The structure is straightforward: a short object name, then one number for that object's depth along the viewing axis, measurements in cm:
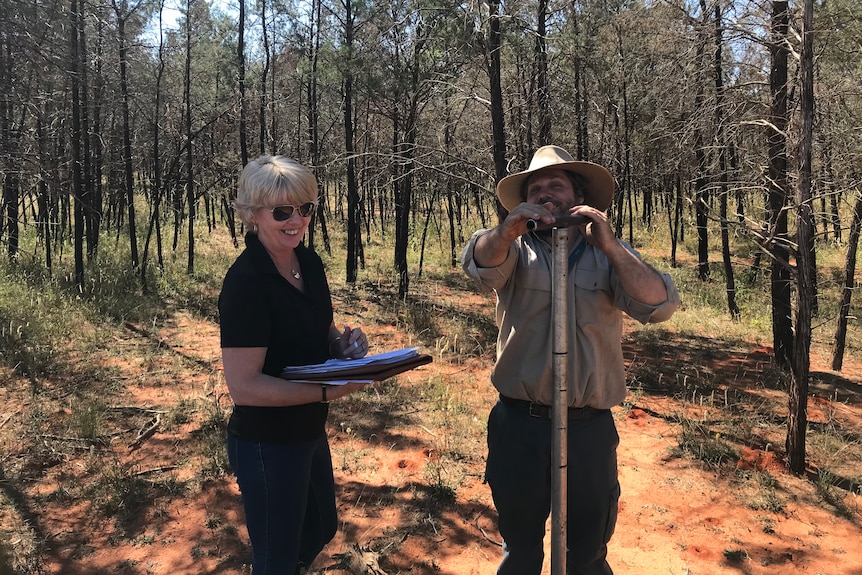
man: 167
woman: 147
